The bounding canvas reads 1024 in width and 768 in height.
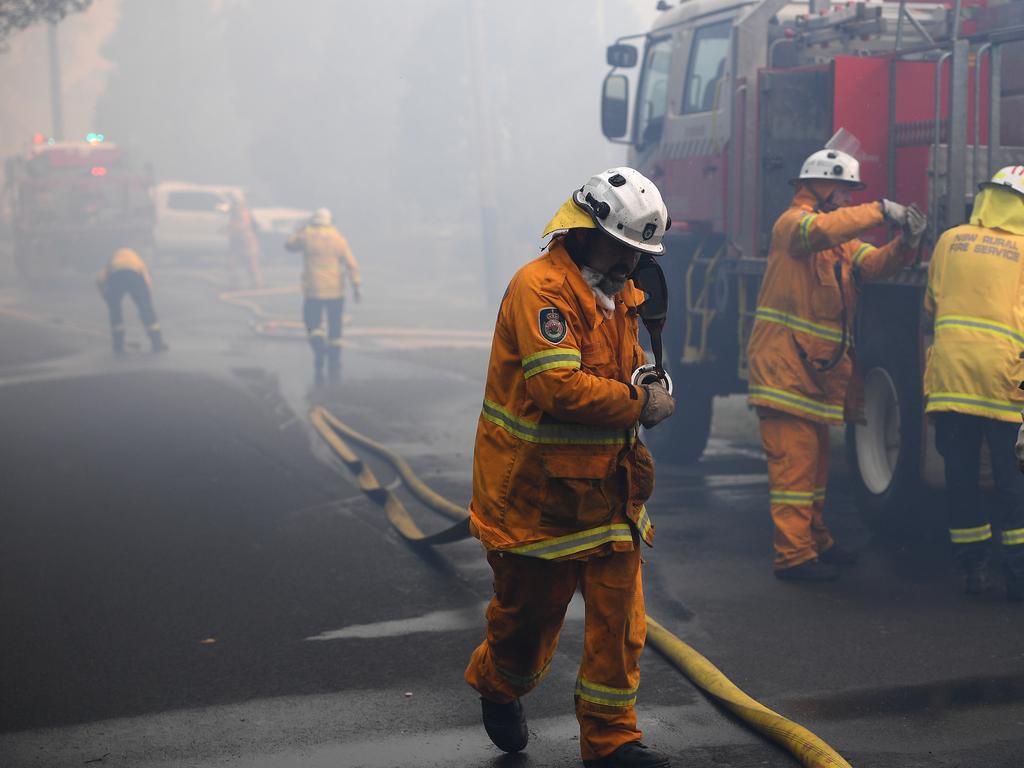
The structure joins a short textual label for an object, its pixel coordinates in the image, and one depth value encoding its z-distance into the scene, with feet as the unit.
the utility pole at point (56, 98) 150.24
